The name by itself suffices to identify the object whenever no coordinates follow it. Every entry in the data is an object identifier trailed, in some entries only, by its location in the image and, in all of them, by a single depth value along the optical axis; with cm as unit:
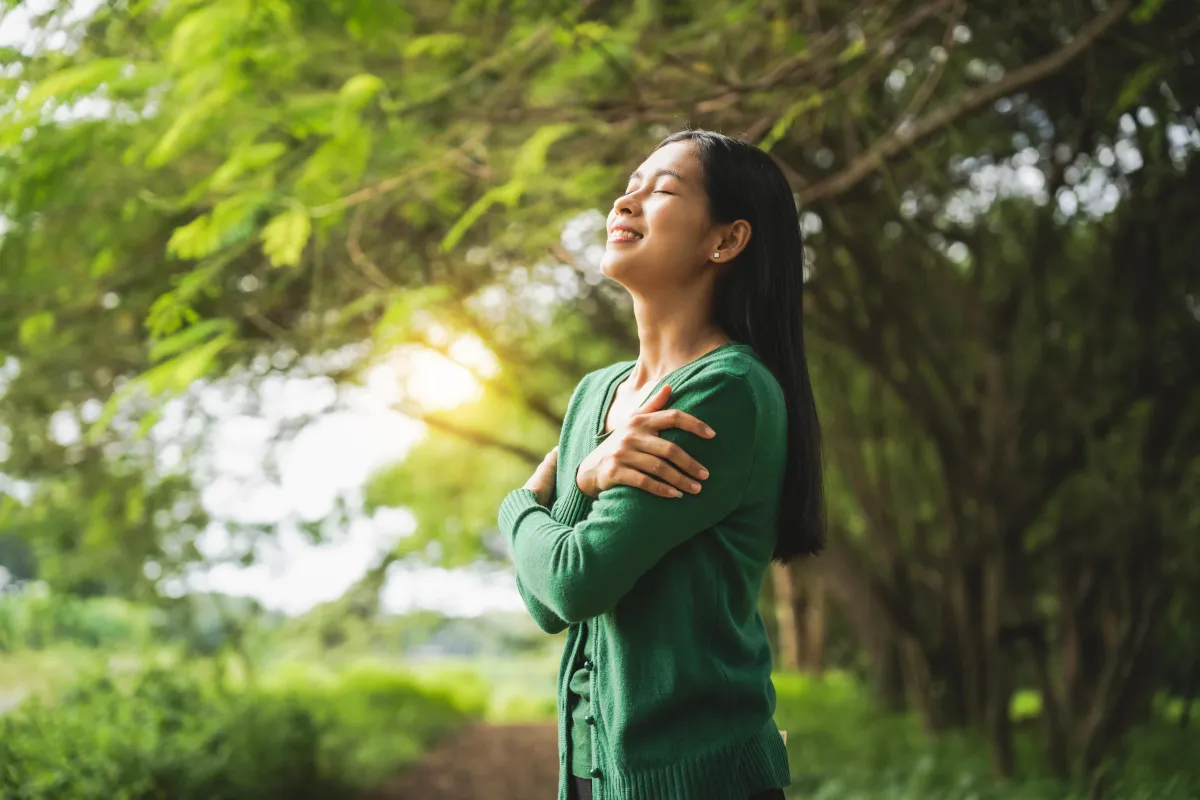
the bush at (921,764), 498
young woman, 156
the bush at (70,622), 720
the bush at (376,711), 796
